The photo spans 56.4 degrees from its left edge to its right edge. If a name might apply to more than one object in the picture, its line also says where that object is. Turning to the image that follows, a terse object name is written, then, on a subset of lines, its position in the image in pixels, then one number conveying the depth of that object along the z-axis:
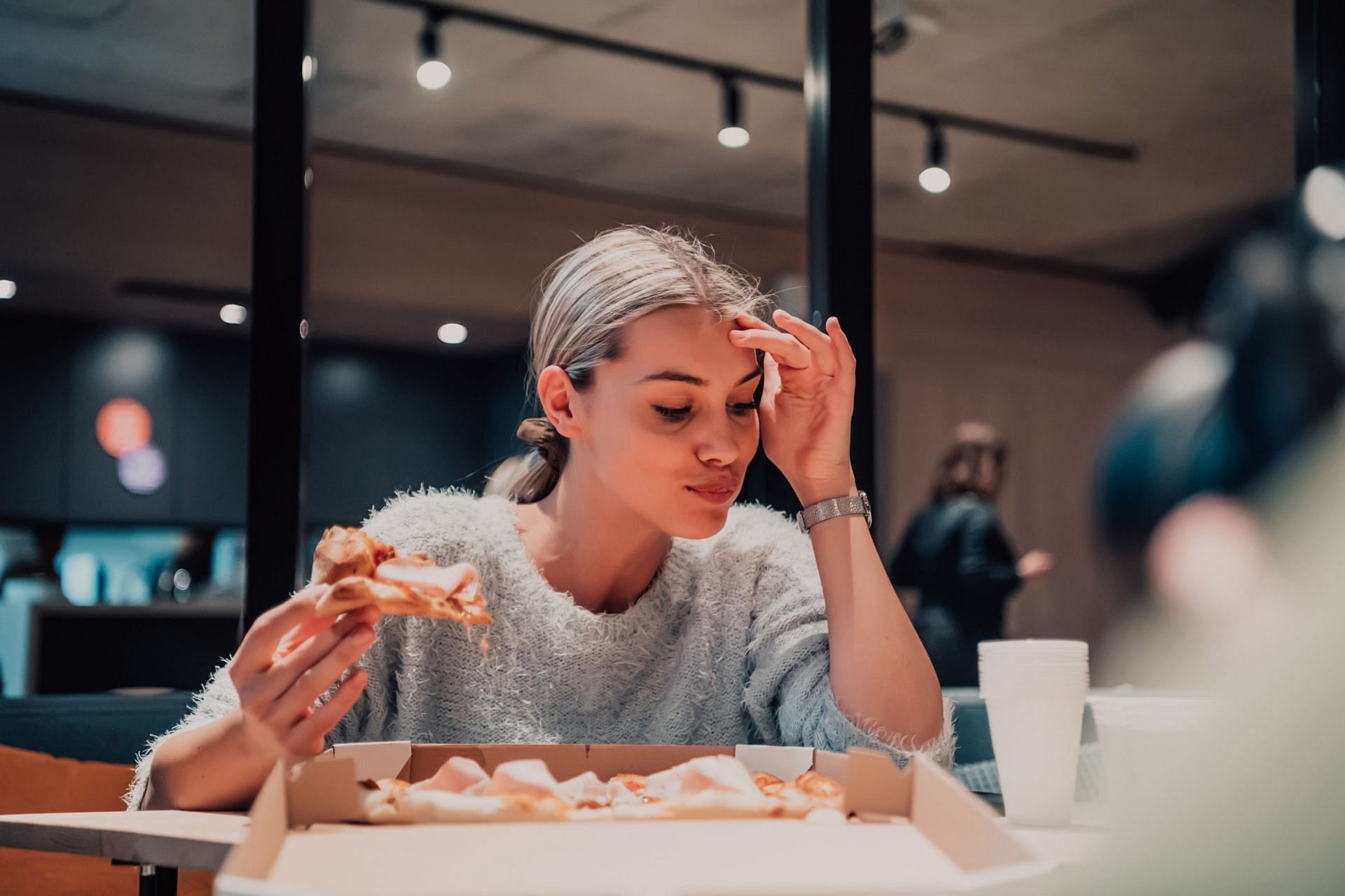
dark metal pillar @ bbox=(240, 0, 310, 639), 1.86
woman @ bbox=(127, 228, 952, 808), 1.27
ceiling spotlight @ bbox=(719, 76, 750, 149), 4.32
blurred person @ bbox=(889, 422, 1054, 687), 4.40
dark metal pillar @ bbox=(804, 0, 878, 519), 2.16
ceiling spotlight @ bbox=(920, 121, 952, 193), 4.91
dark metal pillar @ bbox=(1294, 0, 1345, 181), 2.49
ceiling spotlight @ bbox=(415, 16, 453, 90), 3.80
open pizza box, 0.61
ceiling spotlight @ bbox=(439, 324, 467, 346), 5.92
